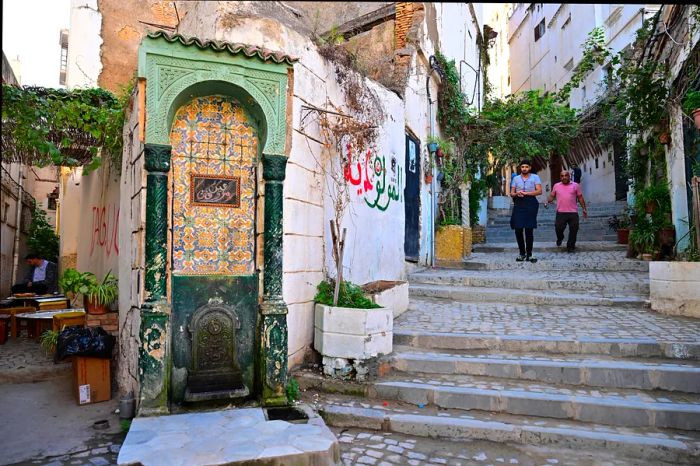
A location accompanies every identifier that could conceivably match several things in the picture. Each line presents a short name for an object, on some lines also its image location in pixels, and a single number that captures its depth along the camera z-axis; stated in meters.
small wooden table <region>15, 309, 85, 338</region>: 7.70
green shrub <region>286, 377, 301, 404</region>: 4.54
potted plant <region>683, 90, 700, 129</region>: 7.15
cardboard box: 5.02
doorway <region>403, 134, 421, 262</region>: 9.55
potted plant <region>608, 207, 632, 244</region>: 11.84
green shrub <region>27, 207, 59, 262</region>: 16.61
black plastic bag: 5.00
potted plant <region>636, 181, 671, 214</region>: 9.30
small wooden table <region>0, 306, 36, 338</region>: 8.12
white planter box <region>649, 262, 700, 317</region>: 6.39
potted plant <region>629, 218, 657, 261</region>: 9.28
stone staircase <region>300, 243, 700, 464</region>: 4.05
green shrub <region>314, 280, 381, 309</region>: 5.19
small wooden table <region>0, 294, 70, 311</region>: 9.03
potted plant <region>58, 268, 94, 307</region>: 5.89
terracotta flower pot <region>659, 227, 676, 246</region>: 8.97
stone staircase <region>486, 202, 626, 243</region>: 13.95
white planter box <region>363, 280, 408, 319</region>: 5.91
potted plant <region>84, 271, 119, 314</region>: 5.71
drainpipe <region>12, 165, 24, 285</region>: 16.31
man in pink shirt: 10.41
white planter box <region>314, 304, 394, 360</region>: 4.86
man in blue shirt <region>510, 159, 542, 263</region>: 9.54
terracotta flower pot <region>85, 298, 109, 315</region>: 5.71
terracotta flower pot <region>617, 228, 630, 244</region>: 11.81
